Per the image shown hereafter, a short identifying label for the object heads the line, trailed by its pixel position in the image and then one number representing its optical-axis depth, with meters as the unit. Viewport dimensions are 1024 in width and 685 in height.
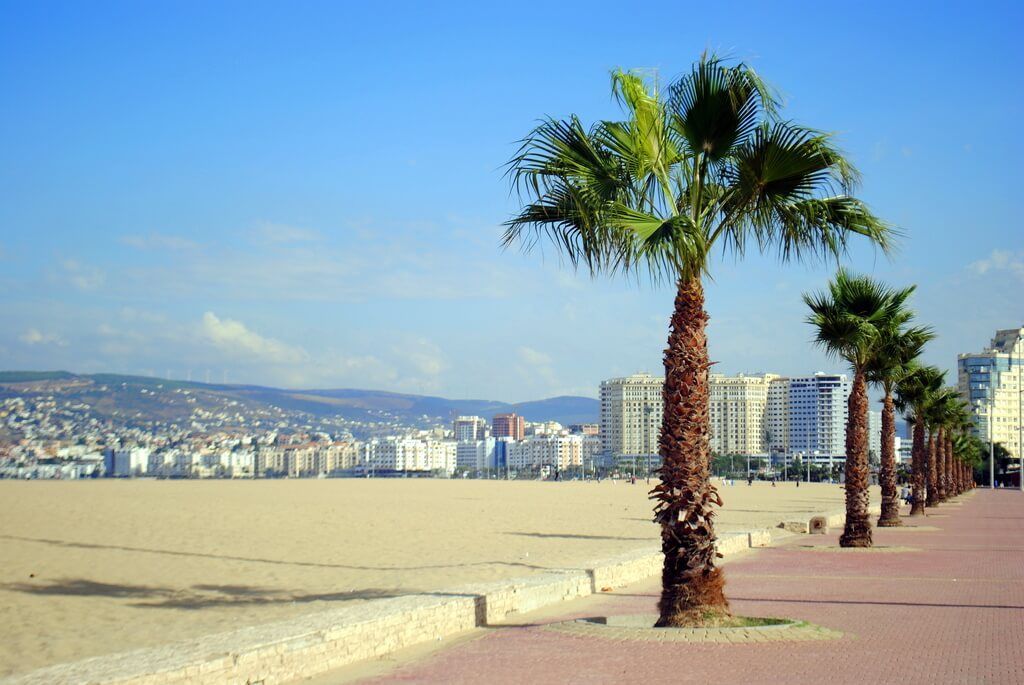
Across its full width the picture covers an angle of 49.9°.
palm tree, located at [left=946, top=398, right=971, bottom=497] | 45.85
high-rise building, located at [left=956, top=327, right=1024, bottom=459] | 167.88
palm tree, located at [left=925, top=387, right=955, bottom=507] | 36.69
